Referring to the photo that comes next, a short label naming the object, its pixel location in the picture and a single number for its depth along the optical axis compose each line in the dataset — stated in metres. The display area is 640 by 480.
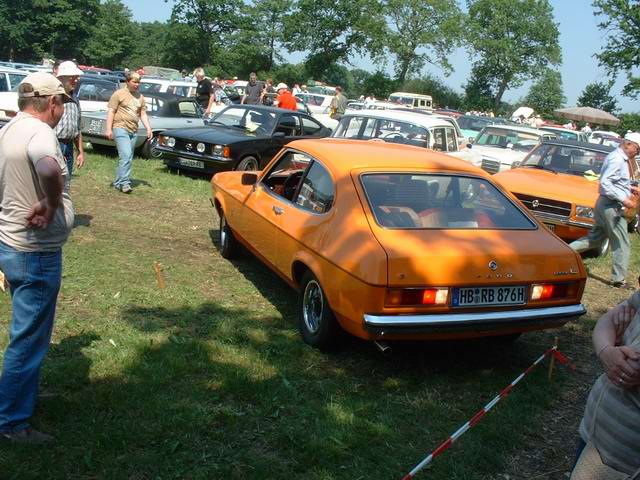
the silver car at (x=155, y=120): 13.00
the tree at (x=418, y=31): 63.56
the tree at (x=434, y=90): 64.06
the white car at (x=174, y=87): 18.91
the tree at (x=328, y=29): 66.44
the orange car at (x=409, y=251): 4.30
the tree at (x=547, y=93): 68.81
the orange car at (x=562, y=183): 8.71
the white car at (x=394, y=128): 11.02
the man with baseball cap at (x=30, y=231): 3.27
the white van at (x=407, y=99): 42.91
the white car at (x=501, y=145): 13.40
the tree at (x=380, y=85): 60.69
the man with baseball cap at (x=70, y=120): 6.76
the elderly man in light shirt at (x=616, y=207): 7.42
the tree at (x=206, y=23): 71.44
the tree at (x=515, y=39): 72.91
